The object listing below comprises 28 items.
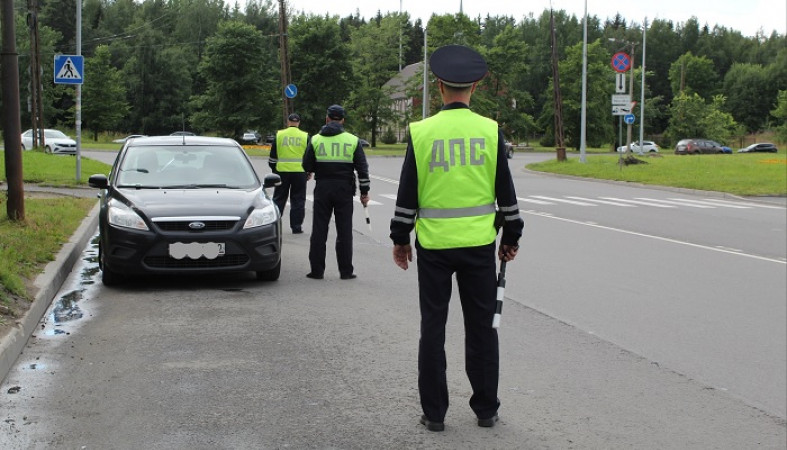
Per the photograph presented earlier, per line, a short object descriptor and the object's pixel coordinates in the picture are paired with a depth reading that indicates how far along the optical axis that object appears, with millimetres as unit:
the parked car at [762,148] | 74625
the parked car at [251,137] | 83138
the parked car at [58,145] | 43125
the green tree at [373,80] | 77812
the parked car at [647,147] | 74212
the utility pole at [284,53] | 43619
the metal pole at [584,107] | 40125
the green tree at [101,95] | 78688
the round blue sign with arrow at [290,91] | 41438
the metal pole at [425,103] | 55547
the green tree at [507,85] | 80000
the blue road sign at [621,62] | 31781
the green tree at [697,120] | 84250
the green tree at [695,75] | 118125
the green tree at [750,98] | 114938
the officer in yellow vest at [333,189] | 9609
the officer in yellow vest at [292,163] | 14078
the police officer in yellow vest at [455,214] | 4383
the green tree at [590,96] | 84000
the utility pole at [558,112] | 41850
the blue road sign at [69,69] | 20227
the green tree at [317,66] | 70750
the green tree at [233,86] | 71625
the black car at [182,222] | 8514
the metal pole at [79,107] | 22219
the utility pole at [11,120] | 11477
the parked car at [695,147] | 63875
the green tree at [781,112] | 83688
